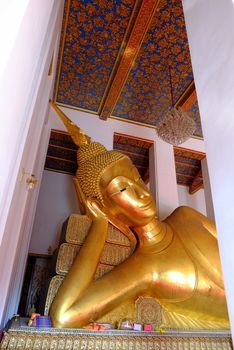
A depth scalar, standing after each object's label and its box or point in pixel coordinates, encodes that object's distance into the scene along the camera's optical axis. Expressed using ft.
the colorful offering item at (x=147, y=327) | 14.31
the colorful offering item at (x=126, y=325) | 14.21
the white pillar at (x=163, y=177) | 27.28
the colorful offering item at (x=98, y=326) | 13.09
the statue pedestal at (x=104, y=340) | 11.13
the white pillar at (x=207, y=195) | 29.60
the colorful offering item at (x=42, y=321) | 12.58
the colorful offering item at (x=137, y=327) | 13.82
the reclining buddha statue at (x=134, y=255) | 14.50
